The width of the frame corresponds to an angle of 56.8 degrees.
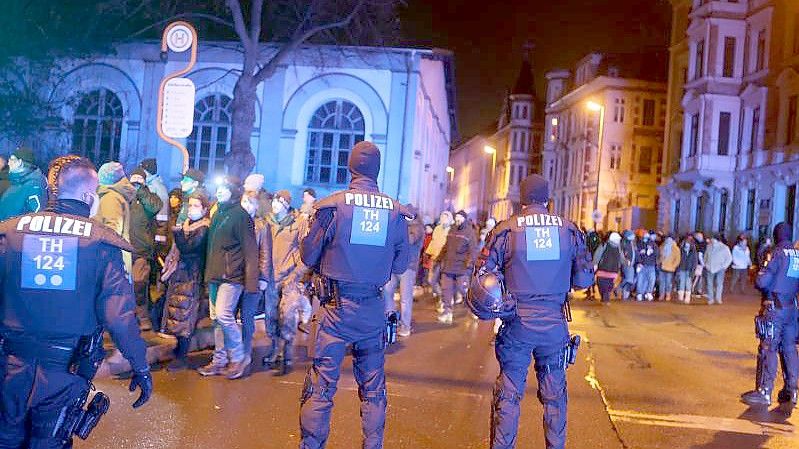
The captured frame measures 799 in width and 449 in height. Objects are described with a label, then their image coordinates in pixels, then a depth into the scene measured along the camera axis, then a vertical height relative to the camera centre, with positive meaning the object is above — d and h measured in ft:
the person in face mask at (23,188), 26.78 +0.22
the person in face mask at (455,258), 41.45 -1.70
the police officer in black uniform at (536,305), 17.02 -1.66
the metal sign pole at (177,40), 37.60 +8.49
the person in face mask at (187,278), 24.41 -2.40
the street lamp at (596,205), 103.27 +6.11
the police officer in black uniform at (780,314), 24.68 -2.06
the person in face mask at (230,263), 23.90 -1.72
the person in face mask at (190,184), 26.21 +0.83
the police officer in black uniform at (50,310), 11.45 -1.78
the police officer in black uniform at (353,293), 16.28 -1.64
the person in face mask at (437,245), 44.98 -1.25
